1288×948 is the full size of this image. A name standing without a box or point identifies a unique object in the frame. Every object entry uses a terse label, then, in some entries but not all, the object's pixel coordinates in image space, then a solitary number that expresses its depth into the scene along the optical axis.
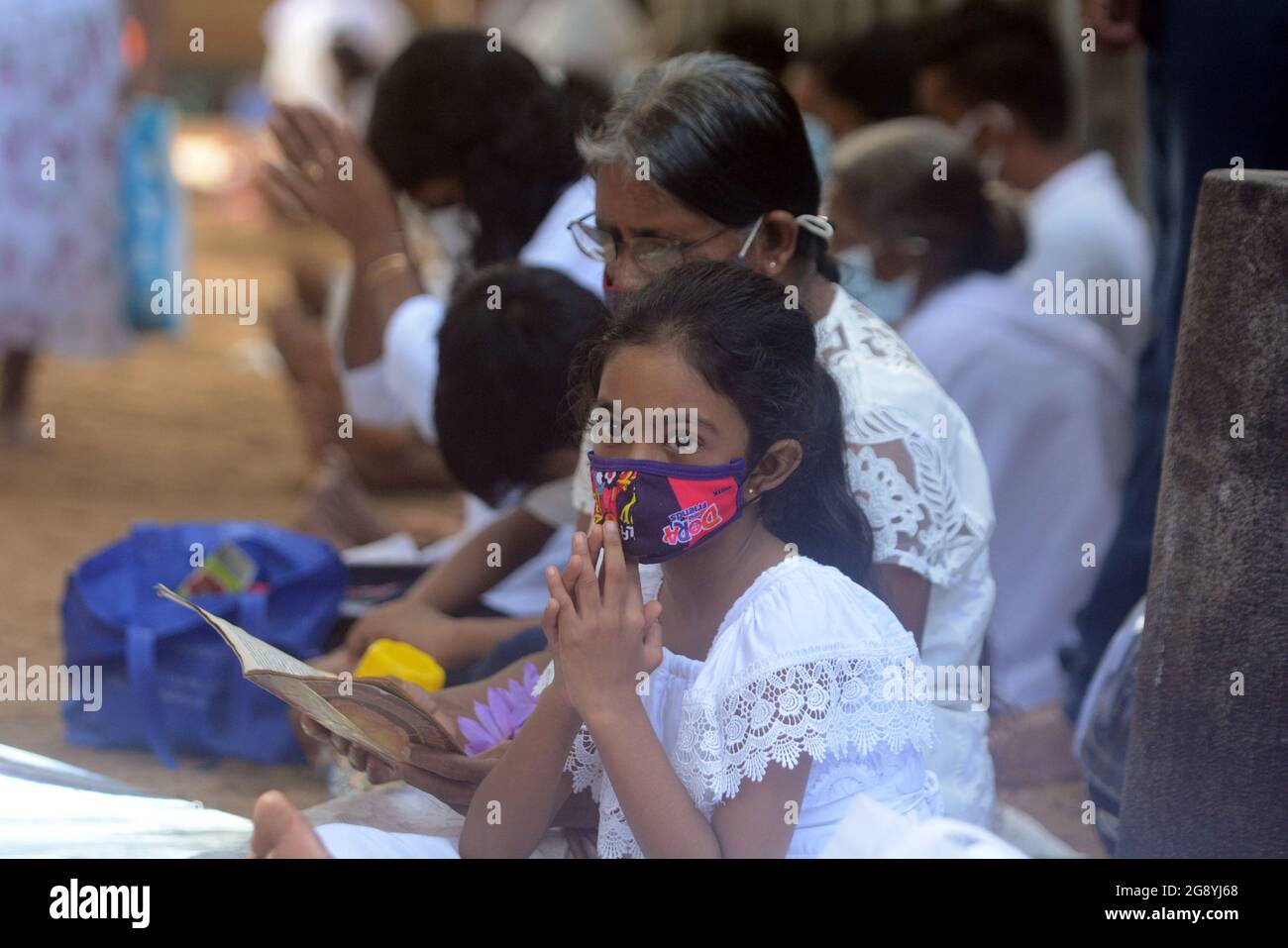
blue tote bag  6.47
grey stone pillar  4.40
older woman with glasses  4.73
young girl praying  3.93
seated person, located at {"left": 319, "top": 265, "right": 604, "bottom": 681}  5.94
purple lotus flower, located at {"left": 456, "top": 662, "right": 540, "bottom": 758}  4.93
